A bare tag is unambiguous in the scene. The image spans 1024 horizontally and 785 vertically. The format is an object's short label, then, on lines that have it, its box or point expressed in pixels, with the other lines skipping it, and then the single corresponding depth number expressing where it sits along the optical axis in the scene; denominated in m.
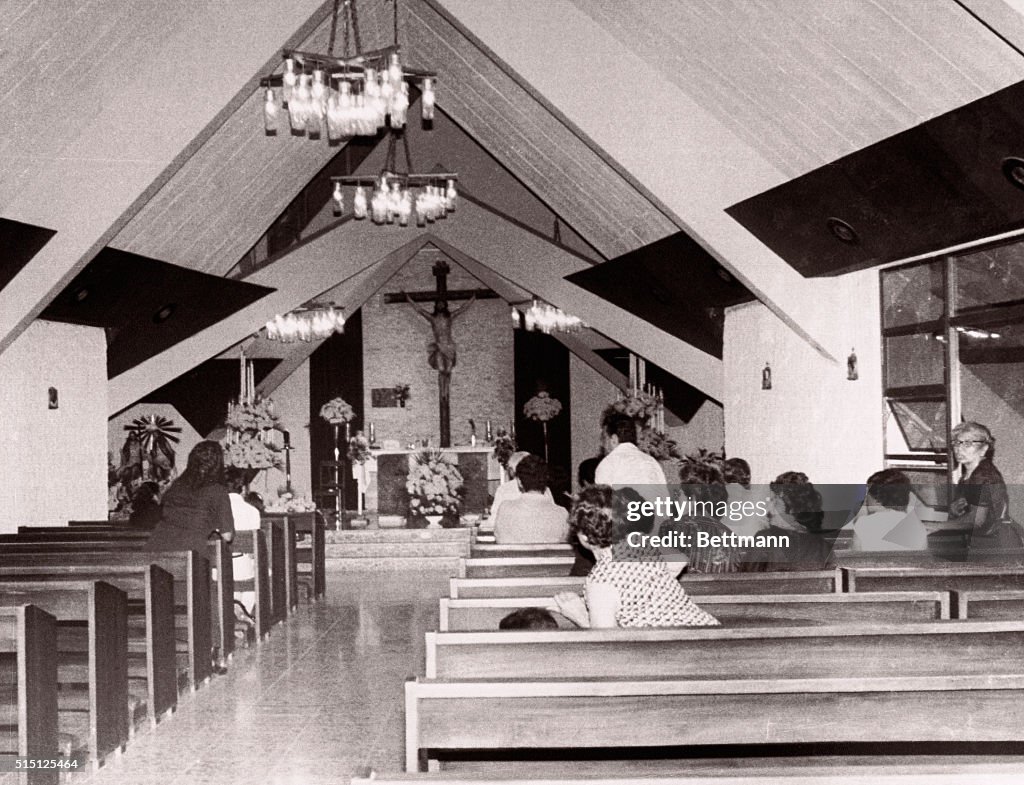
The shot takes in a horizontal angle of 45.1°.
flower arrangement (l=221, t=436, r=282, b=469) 11.05
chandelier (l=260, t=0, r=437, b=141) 7.08
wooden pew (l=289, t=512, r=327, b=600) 10.02
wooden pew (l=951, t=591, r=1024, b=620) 4.71
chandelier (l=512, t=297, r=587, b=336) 15.42
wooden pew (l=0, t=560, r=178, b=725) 5.64
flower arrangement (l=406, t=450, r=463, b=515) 12.02
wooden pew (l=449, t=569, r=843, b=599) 5.19
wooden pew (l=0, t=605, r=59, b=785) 4.42
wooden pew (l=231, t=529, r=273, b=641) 7.86
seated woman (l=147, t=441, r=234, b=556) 6.83
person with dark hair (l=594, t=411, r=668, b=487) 7.16
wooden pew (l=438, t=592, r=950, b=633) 4.77
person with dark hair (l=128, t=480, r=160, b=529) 8.80
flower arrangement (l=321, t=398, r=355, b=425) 15.65
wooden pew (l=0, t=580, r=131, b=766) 4.94
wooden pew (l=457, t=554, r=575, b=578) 5.91
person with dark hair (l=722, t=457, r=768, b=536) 6.12
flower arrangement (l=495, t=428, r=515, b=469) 13.00
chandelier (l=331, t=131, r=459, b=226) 10.27
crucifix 18.05
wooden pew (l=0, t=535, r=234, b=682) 6.98
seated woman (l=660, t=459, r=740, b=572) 5.34
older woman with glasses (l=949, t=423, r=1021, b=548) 5.88
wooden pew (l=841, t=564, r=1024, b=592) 5.35
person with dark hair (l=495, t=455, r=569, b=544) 6.91
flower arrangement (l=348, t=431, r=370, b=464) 14.71
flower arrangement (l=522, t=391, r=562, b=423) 18.31
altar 15.98
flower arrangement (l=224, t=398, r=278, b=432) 11.90
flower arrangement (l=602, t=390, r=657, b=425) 14.09
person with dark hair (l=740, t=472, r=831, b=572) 5.41
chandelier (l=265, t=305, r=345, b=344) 15.37
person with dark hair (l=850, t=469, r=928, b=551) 5.69
